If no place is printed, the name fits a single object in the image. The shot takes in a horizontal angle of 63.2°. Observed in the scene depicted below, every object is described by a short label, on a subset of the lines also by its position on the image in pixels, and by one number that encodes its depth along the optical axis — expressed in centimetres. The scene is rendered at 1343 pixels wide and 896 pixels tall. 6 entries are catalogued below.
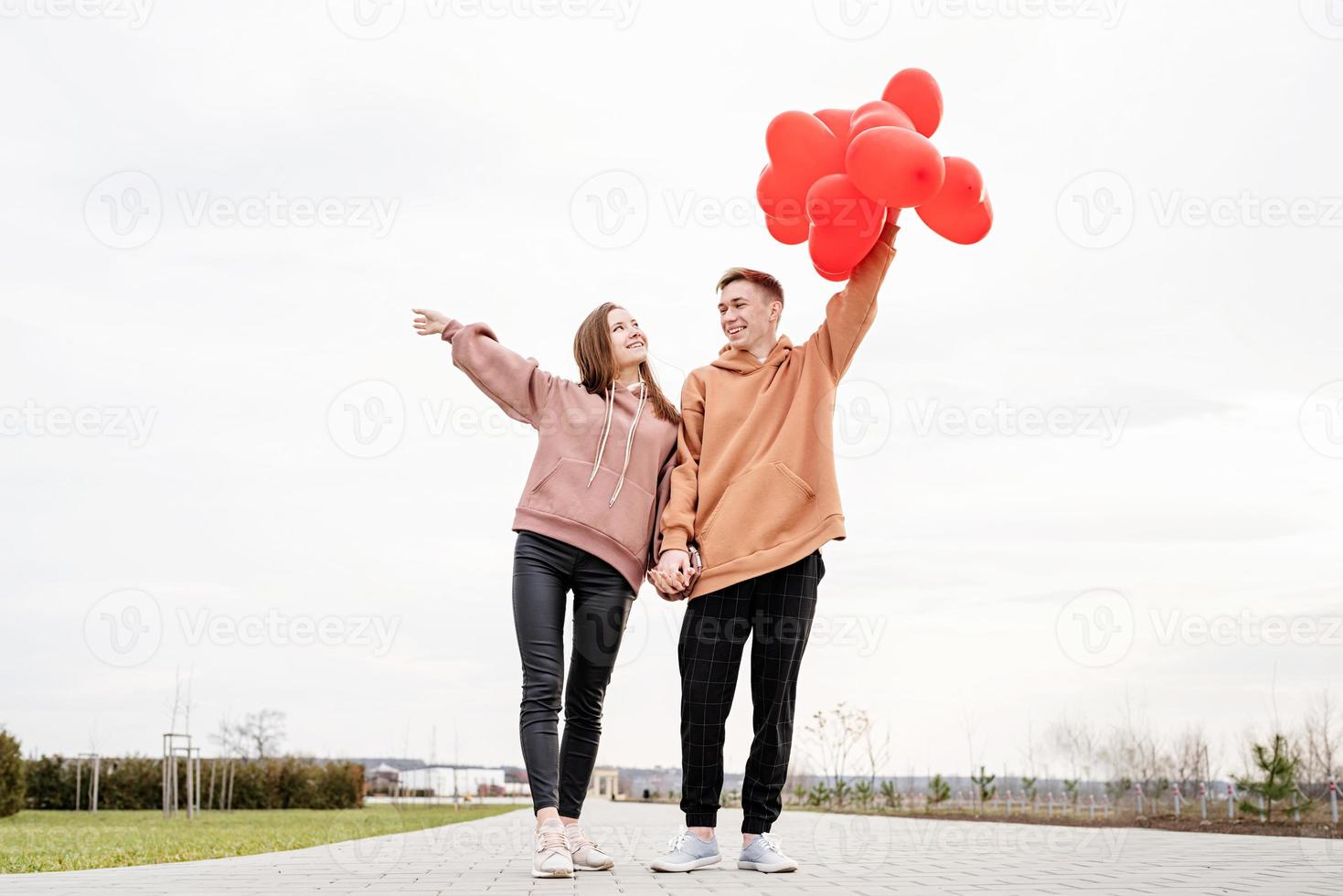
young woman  371
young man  375
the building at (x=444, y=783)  3472
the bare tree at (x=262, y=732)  3788
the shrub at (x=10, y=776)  1936
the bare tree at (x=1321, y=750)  1525
